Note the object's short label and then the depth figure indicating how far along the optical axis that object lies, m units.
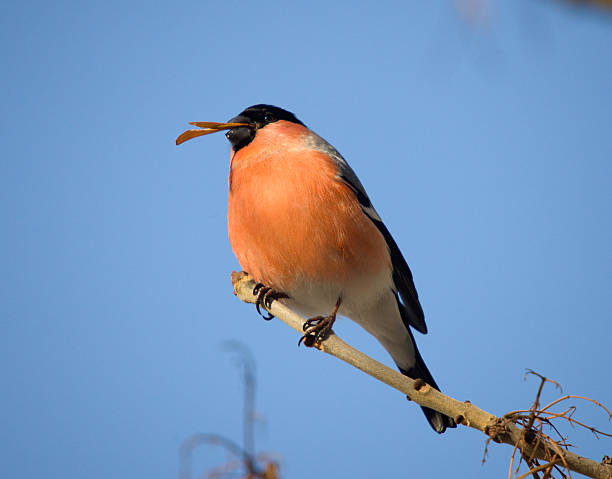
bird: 4.44
